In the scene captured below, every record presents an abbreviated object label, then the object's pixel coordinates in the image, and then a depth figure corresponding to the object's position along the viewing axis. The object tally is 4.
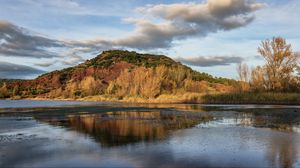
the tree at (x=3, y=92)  135.80
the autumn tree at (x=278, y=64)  54.37
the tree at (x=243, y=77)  60.00
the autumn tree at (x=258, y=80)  56.38
